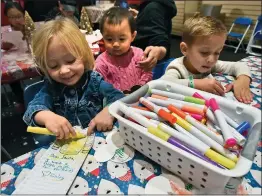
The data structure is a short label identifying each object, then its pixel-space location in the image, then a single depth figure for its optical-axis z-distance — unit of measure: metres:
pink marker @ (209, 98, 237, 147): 0.21
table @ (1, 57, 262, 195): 0.25
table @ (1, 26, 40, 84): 0.72
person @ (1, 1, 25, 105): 0.82
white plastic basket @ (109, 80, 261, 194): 0.20
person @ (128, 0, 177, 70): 0.62
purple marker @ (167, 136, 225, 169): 0.21
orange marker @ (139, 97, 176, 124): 0.26
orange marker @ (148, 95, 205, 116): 0.27
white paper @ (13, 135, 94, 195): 0.25
